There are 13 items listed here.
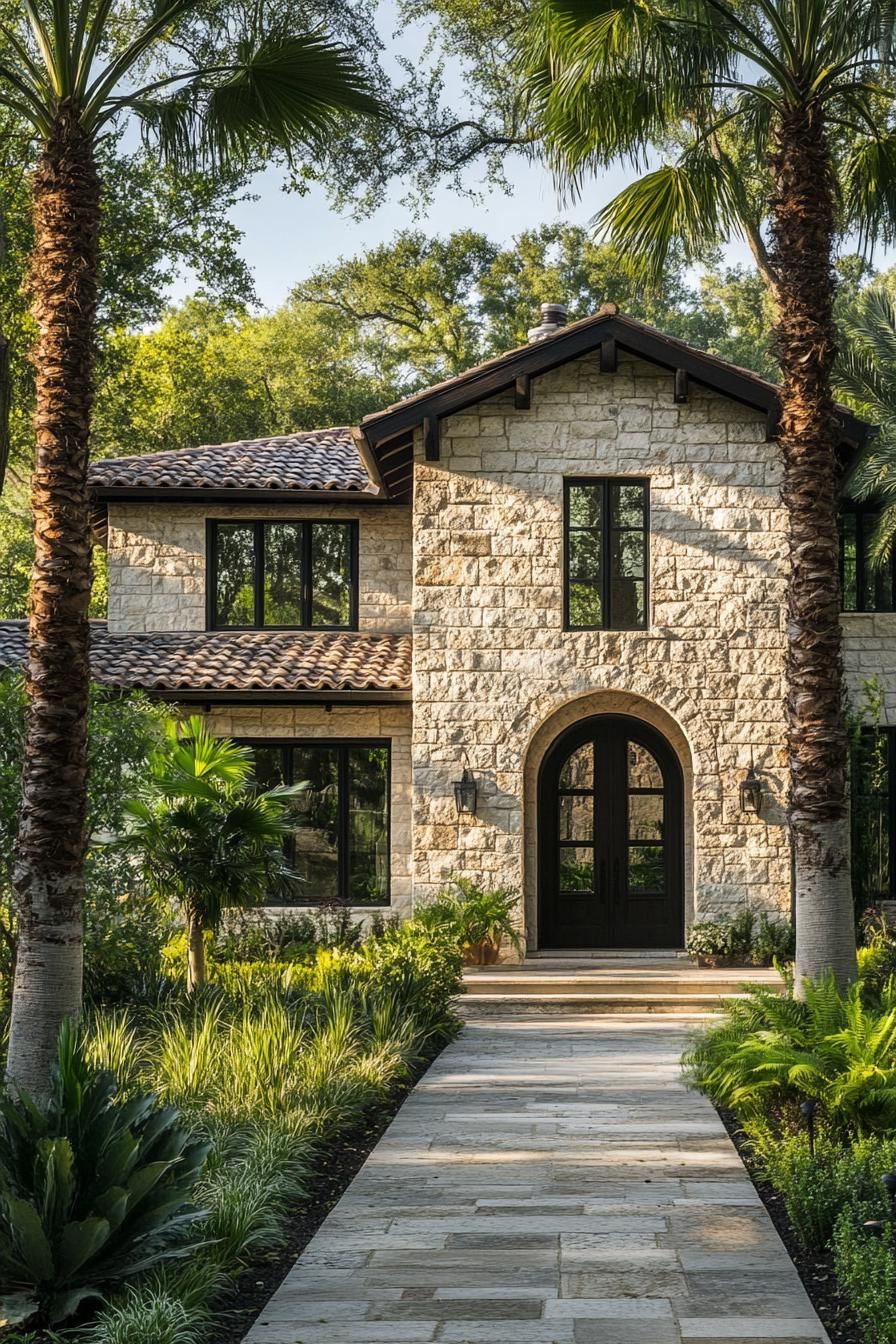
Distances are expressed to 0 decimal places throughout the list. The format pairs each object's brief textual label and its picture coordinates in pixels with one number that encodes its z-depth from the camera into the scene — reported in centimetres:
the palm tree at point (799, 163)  1062
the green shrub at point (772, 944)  1605
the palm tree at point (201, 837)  1243
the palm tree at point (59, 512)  858
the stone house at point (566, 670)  1642
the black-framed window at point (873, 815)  1750
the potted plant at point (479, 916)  1576
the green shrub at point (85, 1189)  535
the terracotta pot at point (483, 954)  1605
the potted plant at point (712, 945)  1606
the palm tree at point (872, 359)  2000
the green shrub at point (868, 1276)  495
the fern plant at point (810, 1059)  785
